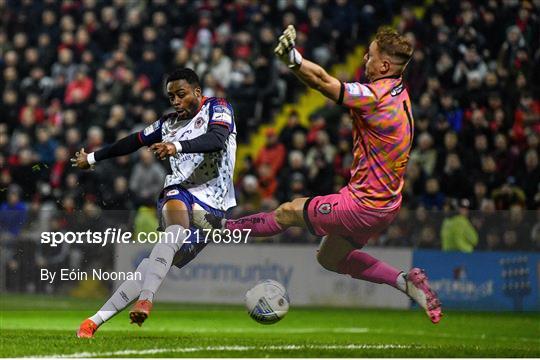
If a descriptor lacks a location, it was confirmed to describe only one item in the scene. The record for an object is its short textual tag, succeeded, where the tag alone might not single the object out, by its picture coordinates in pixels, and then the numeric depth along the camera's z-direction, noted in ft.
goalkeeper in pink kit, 55.42
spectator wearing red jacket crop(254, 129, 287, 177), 114.83
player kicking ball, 58.65
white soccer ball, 58.80
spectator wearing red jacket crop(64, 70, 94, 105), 134.21
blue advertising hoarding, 81.30
